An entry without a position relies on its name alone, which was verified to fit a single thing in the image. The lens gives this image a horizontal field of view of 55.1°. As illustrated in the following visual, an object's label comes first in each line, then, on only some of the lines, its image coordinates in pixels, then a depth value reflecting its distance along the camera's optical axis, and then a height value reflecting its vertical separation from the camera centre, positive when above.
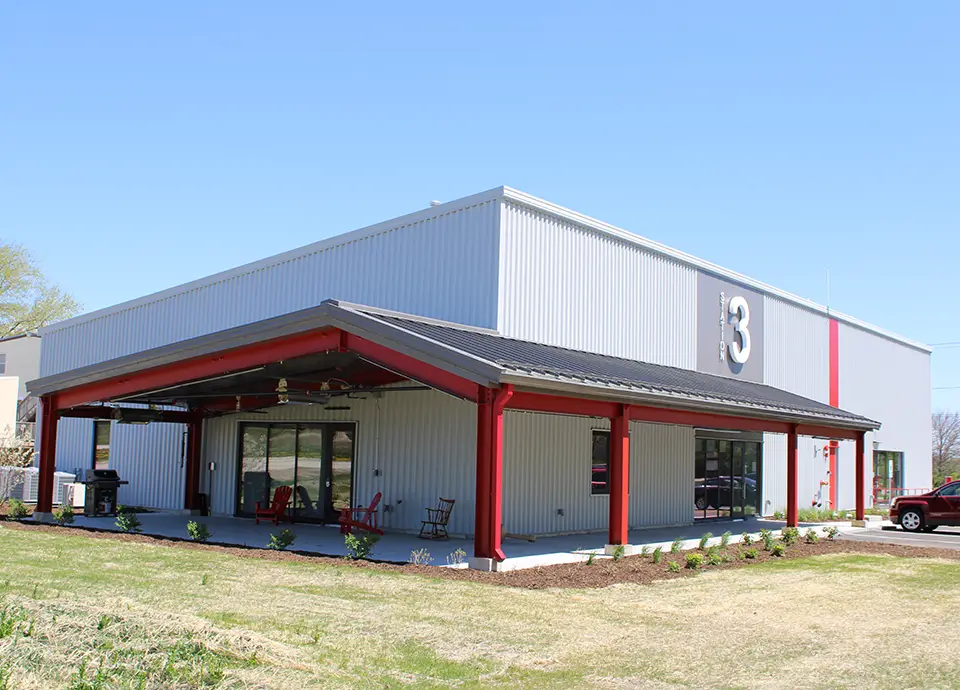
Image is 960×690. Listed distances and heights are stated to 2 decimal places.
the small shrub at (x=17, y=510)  19.86 -1.95
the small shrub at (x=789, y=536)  18.59 -1.92
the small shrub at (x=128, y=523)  17.77 -1.93
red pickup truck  23.48 -1.69
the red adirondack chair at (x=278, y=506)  20.20 -1.73
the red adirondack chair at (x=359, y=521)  17.84 -1.77
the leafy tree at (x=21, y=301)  54.72 +7.24
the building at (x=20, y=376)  30.50 +2.00
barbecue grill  21.48 -1.63
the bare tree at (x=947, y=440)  66.88 +0.39
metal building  14.66 +0.85
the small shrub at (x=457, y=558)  13.36 -1.85
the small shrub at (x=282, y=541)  14.93 -1.84
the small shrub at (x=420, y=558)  13.30 -1.87
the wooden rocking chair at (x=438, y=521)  17.52 -1.72
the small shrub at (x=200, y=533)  15.81 -1.88
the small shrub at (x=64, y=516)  18.84 -1.93
